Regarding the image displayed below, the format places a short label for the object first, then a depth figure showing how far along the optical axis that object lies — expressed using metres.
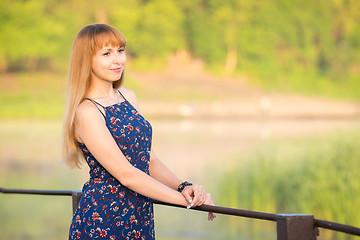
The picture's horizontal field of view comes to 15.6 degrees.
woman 5.13
